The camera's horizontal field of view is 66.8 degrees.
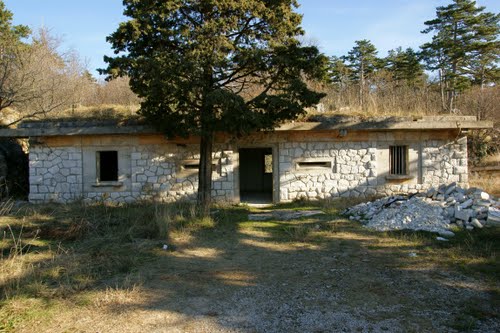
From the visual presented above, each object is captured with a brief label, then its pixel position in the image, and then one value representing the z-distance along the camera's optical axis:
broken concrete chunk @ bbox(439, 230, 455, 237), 6.98
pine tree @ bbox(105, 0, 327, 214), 8.93
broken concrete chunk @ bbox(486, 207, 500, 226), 7.36
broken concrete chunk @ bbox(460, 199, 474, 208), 8.13
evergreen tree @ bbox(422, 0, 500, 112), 23.56
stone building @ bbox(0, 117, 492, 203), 11.89
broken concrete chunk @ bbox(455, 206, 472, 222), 7.60
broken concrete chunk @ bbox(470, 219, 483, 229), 7.33
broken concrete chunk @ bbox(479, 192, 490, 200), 8.55
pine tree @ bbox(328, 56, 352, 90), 26.24
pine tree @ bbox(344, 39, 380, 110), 28.58
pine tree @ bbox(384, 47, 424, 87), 26.08
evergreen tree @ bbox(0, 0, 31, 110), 12.88
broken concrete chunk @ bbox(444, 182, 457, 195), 9.11
